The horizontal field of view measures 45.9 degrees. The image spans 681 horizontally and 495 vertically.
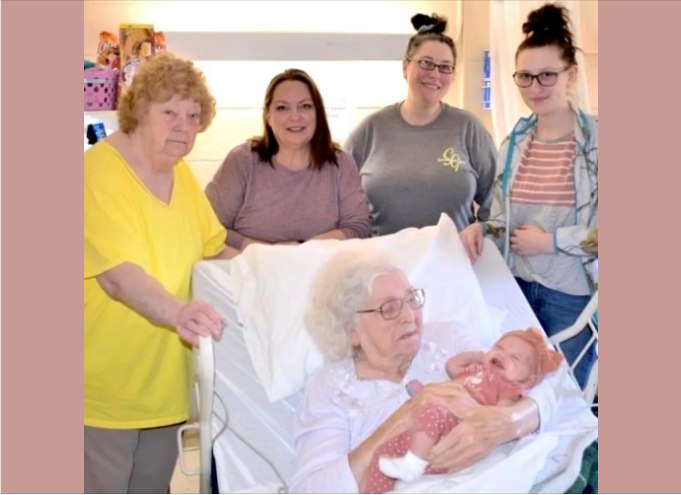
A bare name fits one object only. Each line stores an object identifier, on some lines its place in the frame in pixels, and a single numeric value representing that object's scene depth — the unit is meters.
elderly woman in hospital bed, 1.50
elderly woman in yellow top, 1.79
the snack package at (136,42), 3.16
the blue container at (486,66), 3.46
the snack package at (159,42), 3.20
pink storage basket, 3.08
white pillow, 1.85
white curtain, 3.18
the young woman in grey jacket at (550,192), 2.04
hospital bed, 1.55
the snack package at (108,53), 3.18
